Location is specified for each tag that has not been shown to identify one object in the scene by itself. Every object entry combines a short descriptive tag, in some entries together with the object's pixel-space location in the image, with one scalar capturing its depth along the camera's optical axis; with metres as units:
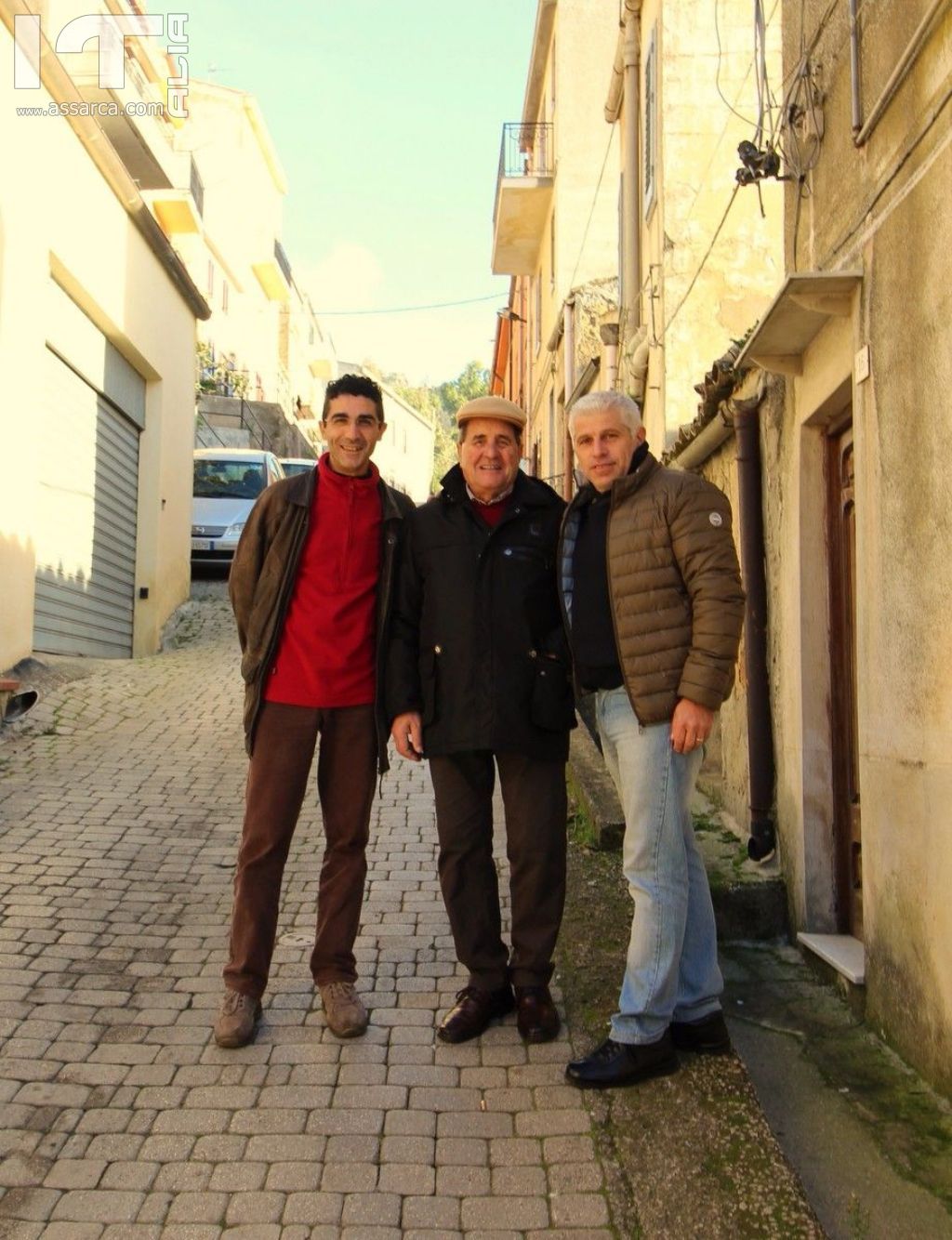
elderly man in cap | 3.65
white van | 18.03
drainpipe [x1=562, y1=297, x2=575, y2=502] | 16.70
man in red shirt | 3.82
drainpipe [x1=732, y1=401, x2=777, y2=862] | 5.33
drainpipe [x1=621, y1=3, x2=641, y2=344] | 11.32
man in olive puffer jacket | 3.24
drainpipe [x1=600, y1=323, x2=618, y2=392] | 12.71
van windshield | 18.69
